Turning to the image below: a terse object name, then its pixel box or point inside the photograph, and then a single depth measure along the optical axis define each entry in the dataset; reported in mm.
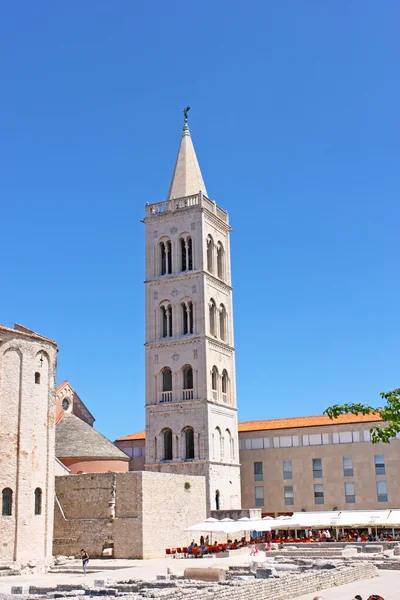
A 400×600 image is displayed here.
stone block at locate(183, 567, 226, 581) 26500
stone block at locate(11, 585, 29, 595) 24020
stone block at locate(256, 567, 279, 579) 26630
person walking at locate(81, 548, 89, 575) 33719
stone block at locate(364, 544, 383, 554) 38219
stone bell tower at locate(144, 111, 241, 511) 58312
